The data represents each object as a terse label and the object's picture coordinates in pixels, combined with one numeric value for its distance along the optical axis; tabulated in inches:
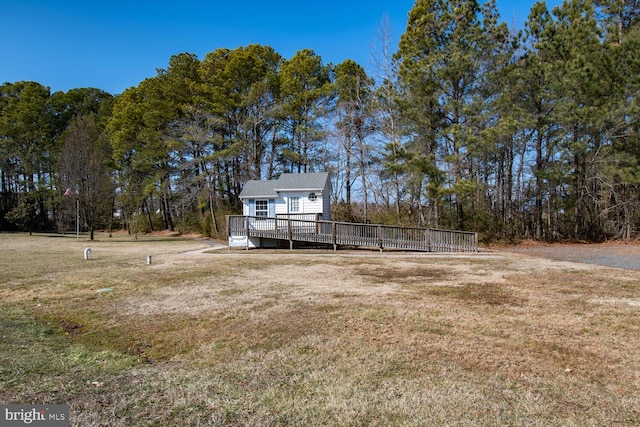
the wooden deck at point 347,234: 599.5
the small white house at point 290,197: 770.2
